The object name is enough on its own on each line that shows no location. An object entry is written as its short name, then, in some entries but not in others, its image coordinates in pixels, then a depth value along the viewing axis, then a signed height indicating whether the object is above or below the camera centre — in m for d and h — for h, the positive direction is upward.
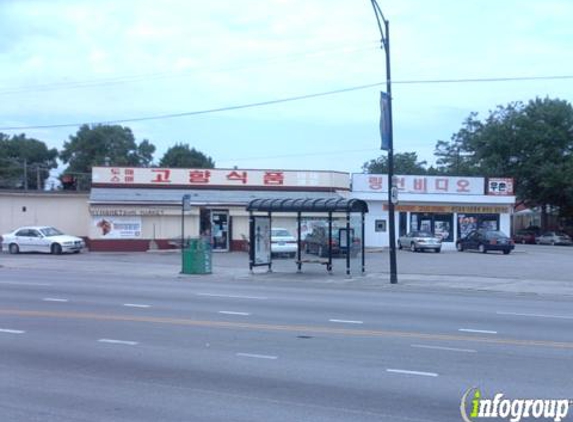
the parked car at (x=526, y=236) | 73.31 -0.24
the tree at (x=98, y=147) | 91.75 +9.73
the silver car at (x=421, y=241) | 48.50 -0.50
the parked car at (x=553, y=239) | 69.75 -0.49
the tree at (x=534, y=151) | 73.62 +7.80
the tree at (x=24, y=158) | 91.81 +8.83
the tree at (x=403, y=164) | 101.67 +8.74
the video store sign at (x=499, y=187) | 53.84 +3.04
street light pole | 26.12 +2.81
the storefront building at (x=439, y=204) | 51.97 +1.86
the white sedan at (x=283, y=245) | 38.50 -0.55
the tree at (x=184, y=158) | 98.38 +9.21
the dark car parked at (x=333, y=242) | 29.36 -0.34
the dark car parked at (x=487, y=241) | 47.25 -0.47
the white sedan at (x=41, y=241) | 43.25 -0.42
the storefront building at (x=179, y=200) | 45.38 +1.84
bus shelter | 28.48 +0.19
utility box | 29.59 -0.94
